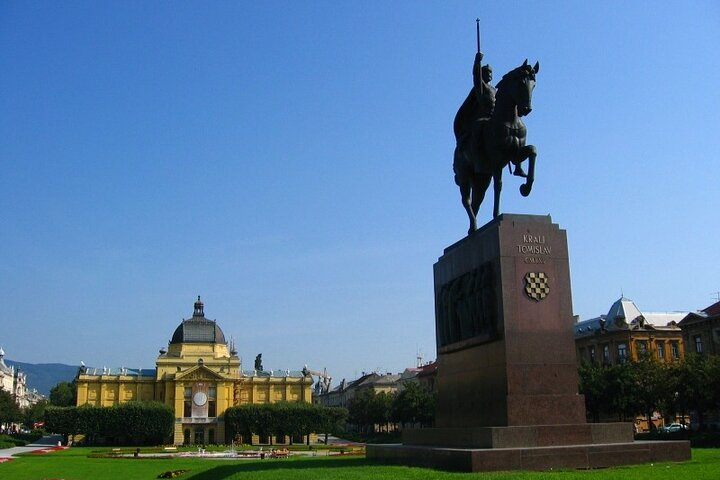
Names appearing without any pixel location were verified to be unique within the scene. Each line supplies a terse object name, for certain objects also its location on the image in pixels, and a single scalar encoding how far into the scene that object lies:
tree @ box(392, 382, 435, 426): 79.06
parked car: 54.28
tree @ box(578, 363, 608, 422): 52.62
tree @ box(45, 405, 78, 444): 79.94
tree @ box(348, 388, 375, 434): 101.81
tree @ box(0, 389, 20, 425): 82.25
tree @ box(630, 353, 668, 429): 50.66
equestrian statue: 16.72
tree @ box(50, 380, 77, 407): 125.12
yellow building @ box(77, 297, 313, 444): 88.44
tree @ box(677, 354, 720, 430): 45.88
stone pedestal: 13.27
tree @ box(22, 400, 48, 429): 126.62
